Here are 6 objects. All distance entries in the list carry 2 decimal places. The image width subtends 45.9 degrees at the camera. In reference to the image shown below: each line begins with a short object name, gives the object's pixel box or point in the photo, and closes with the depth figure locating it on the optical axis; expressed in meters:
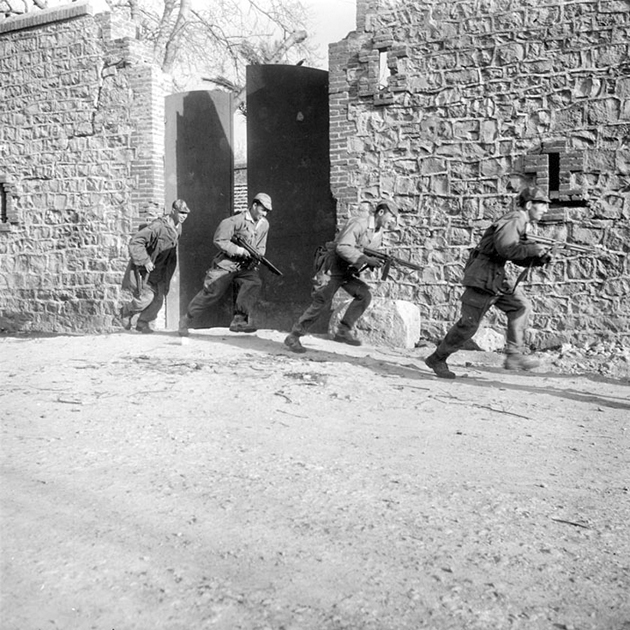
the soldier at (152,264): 9.54
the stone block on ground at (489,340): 8.55
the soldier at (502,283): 6.50
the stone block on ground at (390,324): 8.66
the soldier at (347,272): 7.99
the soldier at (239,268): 8.77
